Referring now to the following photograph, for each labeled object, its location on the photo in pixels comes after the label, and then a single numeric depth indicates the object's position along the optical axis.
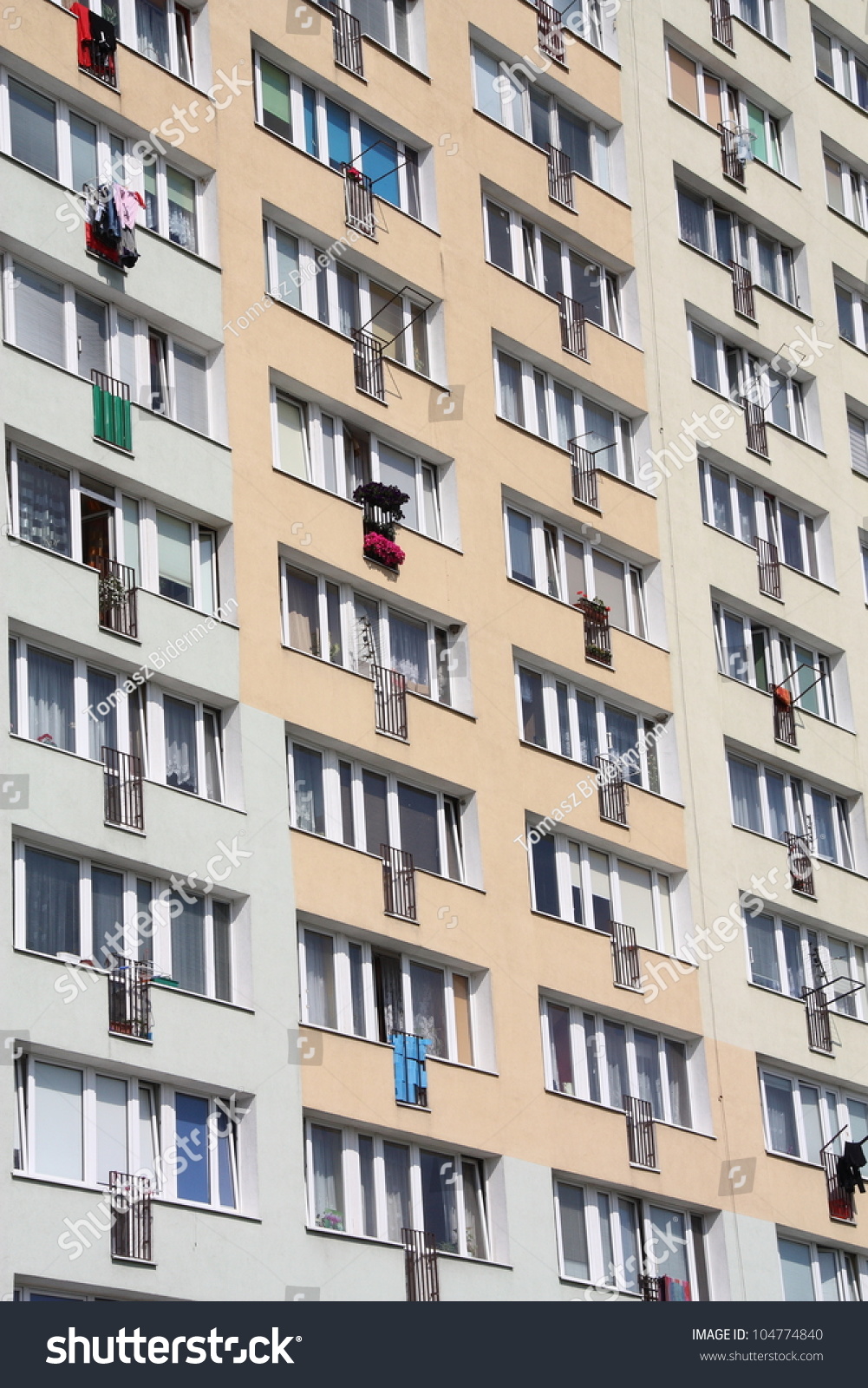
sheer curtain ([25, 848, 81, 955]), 35.81
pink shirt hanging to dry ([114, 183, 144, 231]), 40.69
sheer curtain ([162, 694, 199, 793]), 39.38
